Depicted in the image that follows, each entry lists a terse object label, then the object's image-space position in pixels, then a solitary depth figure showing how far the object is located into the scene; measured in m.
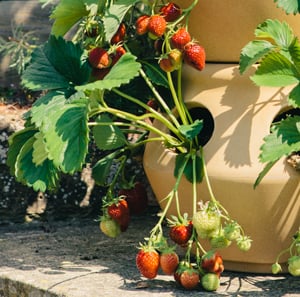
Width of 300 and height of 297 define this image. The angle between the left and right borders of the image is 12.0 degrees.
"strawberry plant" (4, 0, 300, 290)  3.31
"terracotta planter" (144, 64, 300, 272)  3.42
